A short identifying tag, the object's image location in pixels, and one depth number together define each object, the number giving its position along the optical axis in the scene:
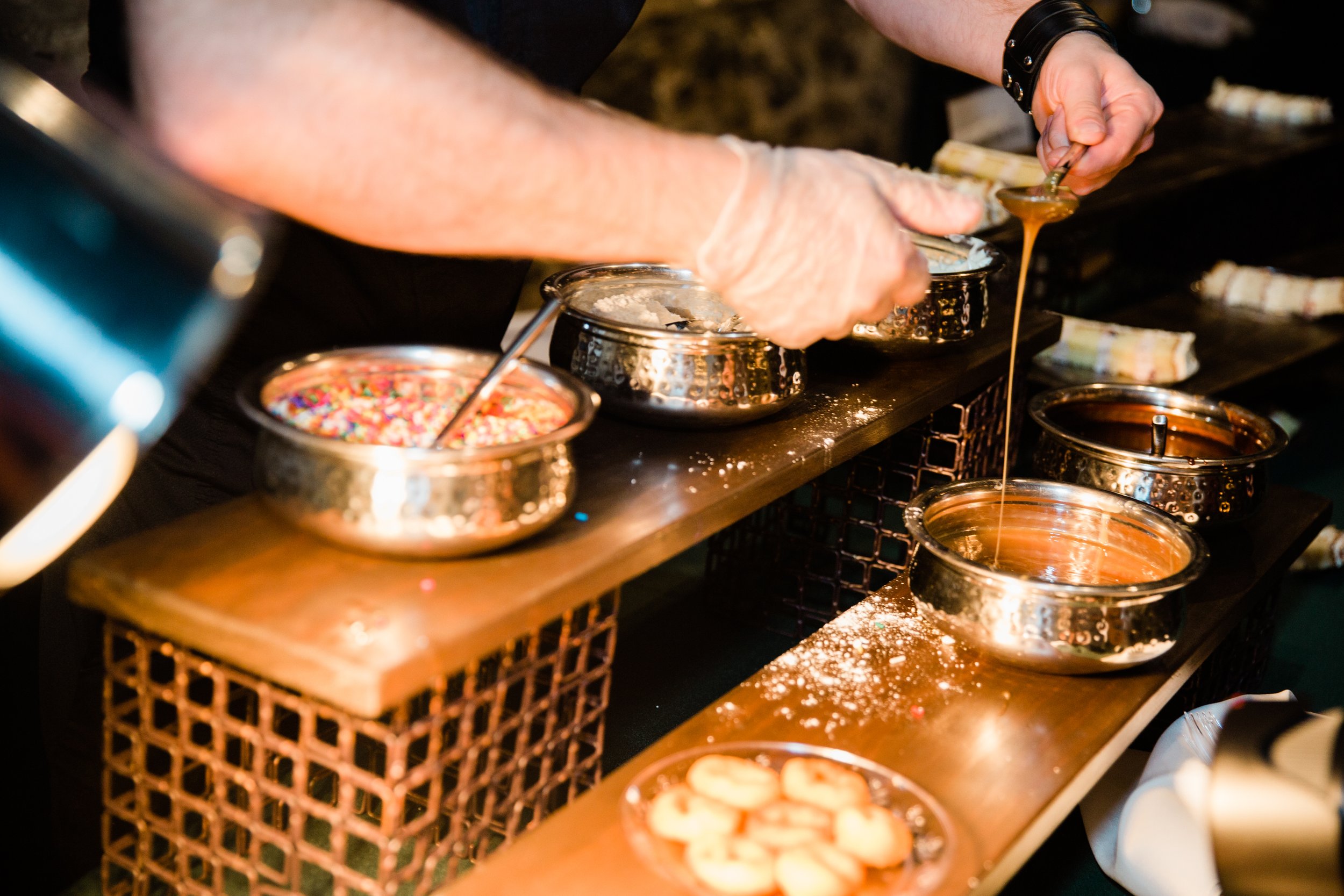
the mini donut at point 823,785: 1.29
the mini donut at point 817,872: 1.17
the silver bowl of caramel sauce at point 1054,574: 1.56
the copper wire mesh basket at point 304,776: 1.22
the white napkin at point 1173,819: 1.71
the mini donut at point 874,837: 1.22
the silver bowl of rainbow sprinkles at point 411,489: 1.19
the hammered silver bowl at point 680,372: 1.62
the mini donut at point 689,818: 1.24
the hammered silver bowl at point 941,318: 2.00
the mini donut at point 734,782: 1.28
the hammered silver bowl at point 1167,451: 2.01
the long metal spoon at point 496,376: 1.35
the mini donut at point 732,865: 1.17
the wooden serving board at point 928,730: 1.24
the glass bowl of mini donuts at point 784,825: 1.19
